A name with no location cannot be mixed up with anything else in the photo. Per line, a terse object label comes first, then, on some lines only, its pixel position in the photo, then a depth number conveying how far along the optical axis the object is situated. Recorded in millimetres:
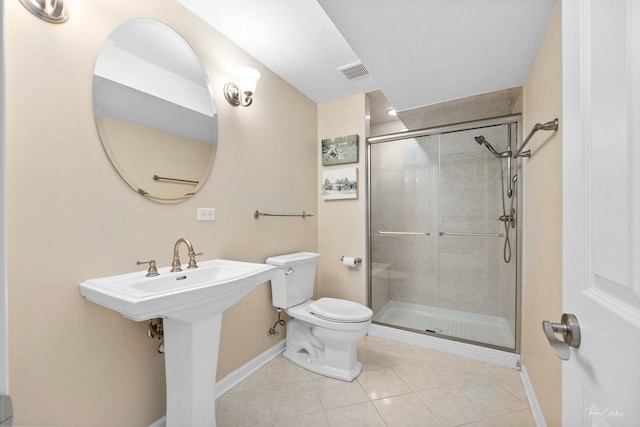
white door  340
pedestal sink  1004
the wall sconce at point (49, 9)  935
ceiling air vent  1986
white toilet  1749
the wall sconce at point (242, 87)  1710
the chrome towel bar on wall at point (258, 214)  1917
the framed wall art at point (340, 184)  2473
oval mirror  1173
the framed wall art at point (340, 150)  2467
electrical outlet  1538
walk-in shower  2225
